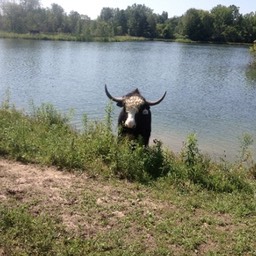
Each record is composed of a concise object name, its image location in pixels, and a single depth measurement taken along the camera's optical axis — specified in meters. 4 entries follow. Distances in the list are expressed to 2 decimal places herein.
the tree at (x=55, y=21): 93.75
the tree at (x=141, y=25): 115.44
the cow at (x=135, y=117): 8.72
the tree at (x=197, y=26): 106.75
